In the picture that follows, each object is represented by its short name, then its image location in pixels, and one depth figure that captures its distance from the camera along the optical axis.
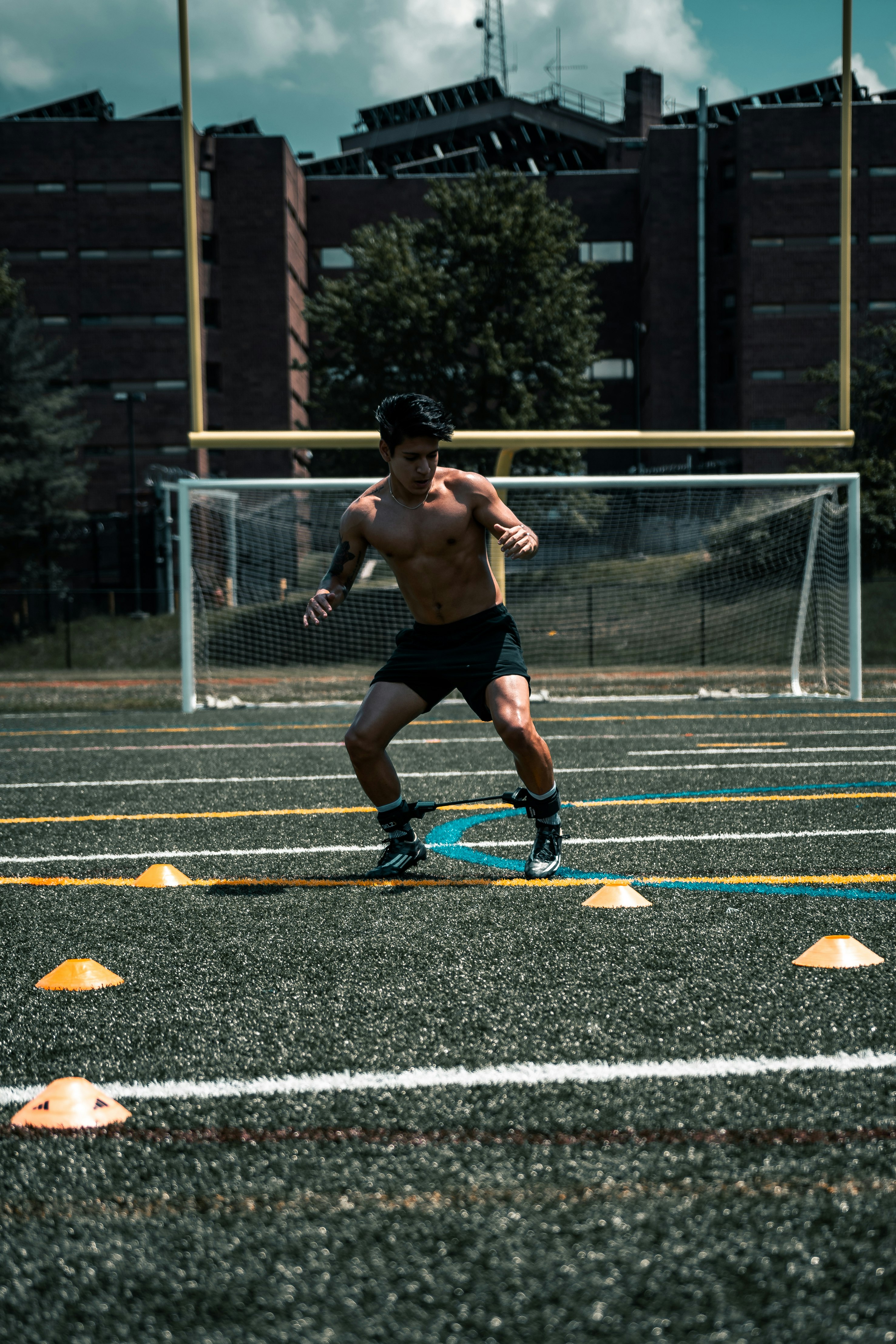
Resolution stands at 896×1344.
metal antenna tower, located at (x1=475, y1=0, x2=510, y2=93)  59.16
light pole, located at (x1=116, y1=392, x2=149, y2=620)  35.41
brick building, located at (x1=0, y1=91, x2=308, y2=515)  45.62
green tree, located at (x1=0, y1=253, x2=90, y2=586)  35.69
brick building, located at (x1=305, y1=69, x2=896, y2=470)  44.88
